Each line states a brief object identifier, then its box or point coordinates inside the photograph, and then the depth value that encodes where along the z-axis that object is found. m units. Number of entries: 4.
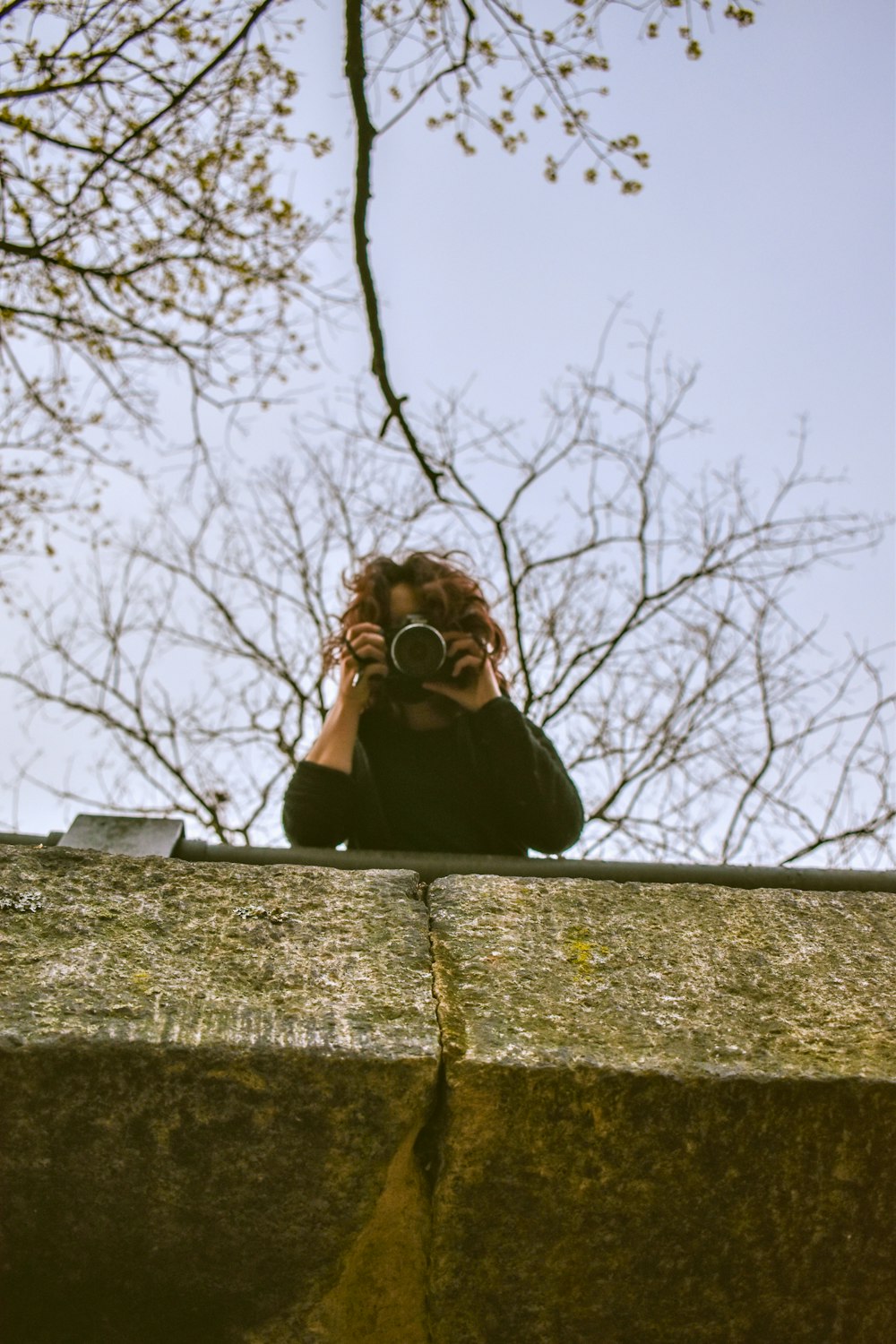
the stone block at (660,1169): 0.93
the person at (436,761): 1.84
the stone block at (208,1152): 0.91
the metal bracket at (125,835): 1.51
